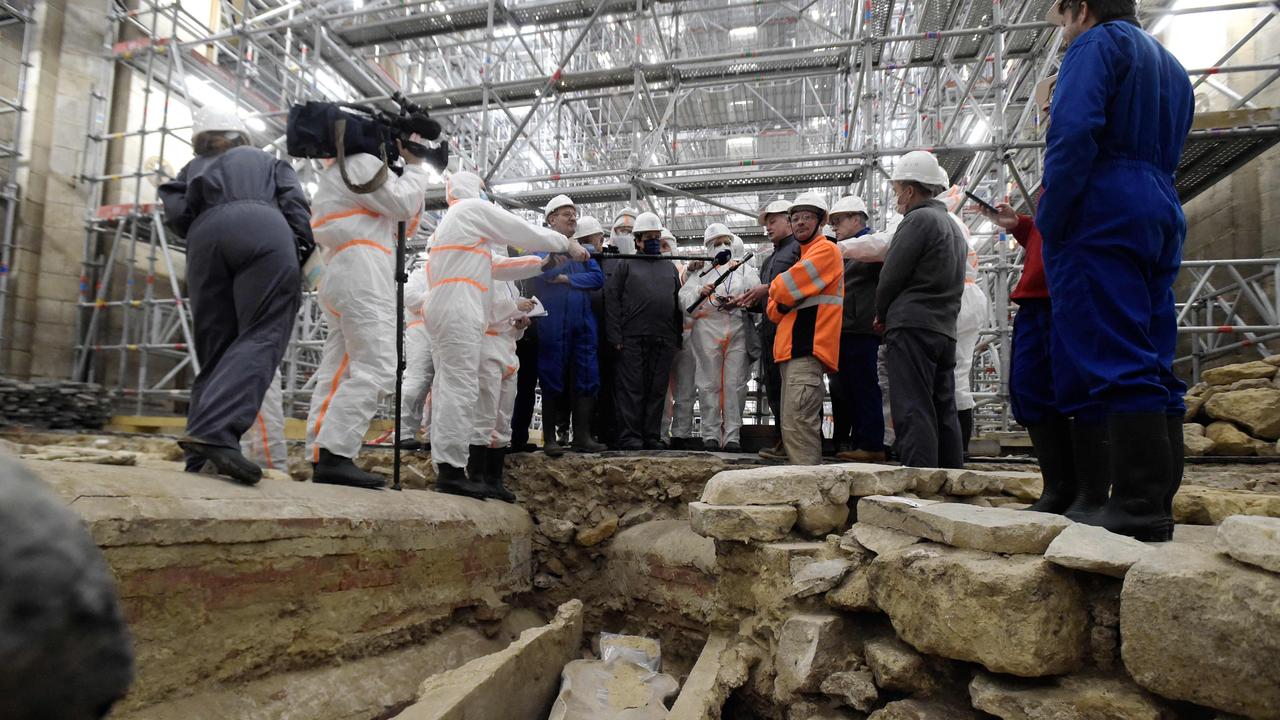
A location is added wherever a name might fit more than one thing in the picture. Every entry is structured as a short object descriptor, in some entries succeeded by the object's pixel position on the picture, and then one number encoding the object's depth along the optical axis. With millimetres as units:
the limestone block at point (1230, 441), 4918
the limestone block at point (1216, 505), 2812
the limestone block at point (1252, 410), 4973
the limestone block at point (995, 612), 1908
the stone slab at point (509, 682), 2506
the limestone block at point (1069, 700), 1771
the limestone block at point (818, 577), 2633
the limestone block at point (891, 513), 2549
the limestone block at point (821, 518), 3086
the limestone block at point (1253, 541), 1642
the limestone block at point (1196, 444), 4914
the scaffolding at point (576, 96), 7328
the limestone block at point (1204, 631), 1596
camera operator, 3615
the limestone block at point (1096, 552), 1894
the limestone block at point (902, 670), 2211
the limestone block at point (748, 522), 3016
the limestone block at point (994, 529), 2133
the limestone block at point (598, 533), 5062
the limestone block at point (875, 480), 3194
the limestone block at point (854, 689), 2258
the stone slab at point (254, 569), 2203
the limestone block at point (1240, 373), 5645
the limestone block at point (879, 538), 2518
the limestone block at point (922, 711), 2066
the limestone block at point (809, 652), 2410
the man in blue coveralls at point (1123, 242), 2178
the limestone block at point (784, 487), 3107
